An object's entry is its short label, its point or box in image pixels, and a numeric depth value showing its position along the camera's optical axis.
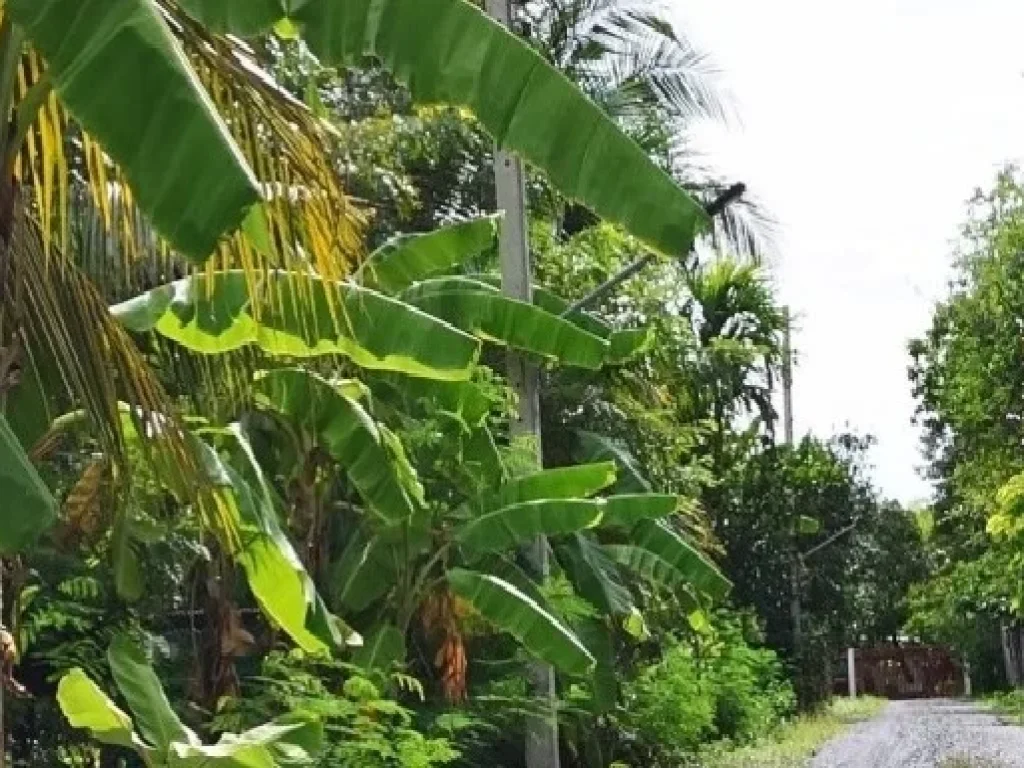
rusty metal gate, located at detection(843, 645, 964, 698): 70.25
